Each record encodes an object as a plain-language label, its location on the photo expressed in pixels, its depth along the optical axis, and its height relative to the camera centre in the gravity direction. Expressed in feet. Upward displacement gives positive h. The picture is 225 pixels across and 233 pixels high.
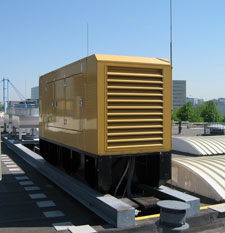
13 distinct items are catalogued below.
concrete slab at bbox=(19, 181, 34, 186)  31.77 -6.26
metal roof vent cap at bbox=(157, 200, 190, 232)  13.99 -4.31
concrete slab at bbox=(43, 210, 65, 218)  21.89 -6.47
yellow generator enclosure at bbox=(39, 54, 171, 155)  21.99 +0.83
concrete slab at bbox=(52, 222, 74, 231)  19.43 -6.49
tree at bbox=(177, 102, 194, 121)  287.28 +2.92
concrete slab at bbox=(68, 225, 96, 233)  17.62 -6.00
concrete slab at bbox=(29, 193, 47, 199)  26.68 -6.36
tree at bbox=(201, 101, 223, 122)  299.79 +2.09
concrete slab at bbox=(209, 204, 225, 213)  21.24 -5.94
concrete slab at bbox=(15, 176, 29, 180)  34.09 -6.20
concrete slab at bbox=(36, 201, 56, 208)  24.32 -6.40
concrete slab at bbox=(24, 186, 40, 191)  29.35 -6.30
